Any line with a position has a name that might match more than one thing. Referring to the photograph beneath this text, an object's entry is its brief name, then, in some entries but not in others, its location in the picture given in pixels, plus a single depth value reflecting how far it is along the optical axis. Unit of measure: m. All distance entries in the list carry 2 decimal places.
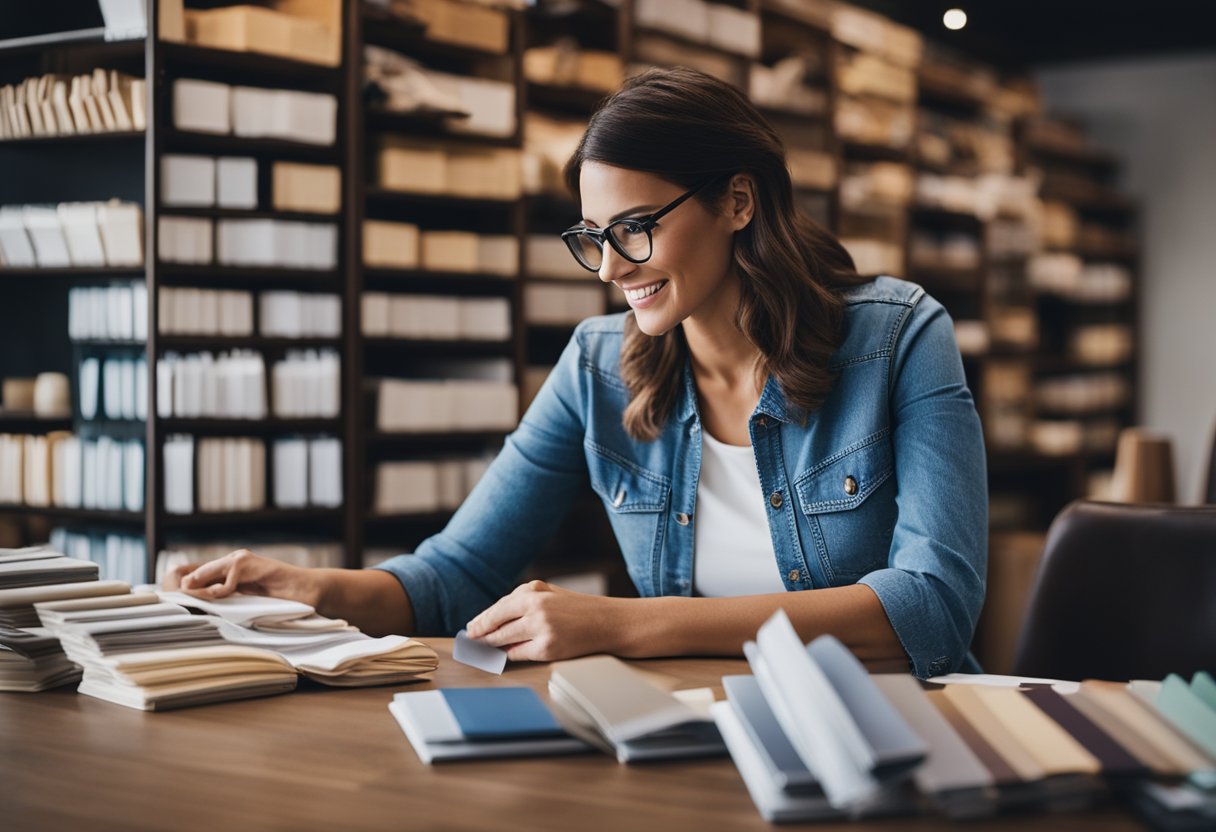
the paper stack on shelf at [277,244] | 3.88
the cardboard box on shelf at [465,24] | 4.31
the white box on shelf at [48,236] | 3.69
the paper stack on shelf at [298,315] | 4.00
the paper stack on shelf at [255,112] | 3.76
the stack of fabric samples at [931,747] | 0.94
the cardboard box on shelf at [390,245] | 4.16
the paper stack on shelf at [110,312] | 3.71
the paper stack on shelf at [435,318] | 4.21
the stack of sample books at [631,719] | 1.13
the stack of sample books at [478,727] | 1.14
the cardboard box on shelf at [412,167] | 4.22
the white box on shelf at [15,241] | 3.70
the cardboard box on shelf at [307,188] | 3.97
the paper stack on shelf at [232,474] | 3.84
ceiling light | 5.44
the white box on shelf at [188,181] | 3.72
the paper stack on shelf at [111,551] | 3.74
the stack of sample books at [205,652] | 1.33
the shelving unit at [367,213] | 3.73
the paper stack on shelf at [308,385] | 4.00
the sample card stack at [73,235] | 3.69
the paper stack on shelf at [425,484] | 4.26
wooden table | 1.00
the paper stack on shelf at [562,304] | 4.70
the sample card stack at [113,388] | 3.75
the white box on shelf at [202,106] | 3.74
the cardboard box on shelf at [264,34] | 3.79
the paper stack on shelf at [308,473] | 4.01
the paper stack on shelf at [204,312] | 3.74
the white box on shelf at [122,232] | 3.68
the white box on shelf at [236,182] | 3.85
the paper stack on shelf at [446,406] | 4.27
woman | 1.66
